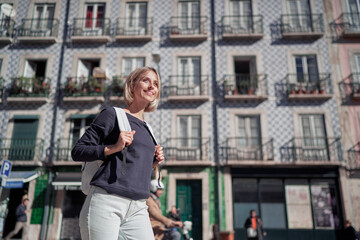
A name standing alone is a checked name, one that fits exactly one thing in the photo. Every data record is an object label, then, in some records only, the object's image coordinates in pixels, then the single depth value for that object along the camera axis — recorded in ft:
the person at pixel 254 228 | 40.98
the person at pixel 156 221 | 17.02
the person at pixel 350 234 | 38.98
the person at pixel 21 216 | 39.46
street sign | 31.30
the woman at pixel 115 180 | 5.48
